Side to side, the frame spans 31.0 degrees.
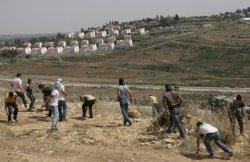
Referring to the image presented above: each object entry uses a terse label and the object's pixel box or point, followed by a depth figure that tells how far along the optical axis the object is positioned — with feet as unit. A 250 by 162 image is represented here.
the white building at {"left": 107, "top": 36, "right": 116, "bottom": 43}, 501.80
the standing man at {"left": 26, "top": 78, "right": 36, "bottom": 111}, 53.31
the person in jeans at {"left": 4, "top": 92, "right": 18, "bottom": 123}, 45.70
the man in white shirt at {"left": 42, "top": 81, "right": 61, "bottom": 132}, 41.55
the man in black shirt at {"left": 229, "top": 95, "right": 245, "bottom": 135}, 40.49
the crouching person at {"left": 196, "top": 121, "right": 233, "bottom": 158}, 33.17
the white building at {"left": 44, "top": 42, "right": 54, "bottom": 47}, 538.88
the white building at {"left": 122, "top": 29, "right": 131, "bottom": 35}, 602.61
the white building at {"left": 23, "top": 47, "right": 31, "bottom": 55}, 502.42
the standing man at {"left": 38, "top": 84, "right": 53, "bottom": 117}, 49.79
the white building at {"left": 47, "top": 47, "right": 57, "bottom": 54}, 477.12
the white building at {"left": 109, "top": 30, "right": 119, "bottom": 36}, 615.98
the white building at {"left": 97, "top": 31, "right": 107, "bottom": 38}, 611.30
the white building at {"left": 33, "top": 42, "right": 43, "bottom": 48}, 541.34
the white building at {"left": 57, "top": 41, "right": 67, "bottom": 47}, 524.93
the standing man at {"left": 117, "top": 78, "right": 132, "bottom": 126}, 42.73
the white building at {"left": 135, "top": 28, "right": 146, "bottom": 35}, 543.31
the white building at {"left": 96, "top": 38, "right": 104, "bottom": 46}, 484.17
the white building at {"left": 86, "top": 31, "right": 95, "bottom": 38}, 633.20
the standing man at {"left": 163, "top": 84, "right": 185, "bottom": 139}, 37.11
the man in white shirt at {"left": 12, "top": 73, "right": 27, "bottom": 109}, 50.30
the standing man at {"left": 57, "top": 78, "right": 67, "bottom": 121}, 45.44
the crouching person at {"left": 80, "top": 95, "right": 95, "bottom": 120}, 47.78
